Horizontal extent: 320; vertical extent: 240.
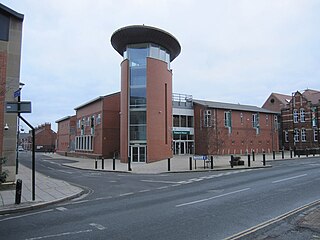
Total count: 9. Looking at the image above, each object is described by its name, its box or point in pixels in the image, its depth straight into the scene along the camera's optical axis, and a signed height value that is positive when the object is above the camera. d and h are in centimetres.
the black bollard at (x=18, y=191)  966 -161
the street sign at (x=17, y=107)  1055 +133
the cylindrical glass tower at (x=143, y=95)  3303 +568
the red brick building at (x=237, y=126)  4559 +304
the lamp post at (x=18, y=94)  1100 +189
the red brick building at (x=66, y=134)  5912 +202
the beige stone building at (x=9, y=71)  1581 +408
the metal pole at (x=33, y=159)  1036 -59
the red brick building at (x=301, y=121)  5853 +483
